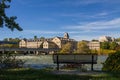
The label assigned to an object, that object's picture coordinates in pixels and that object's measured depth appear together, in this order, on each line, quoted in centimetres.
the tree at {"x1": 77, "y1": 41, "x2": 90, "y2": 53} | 5184
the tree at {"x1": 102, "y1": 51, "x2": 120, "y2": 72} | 671
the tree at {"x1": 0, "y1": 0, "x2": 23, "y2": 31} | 633
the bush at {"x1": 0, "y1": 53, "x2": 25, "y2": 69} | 726
